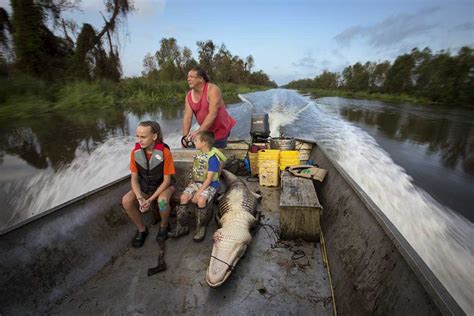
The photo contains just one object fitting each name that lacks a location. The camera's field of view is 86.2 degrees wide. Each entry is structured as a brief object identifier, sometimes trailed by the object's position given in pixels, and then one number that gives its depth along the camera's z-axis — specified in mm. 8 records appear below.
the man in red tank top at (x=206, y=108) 4004
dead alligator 2588
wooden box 3213
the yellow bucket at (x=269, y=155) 5000
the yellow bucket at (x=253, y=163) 5562
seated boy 3412
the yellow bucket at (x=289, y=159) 5109
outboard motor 6934
